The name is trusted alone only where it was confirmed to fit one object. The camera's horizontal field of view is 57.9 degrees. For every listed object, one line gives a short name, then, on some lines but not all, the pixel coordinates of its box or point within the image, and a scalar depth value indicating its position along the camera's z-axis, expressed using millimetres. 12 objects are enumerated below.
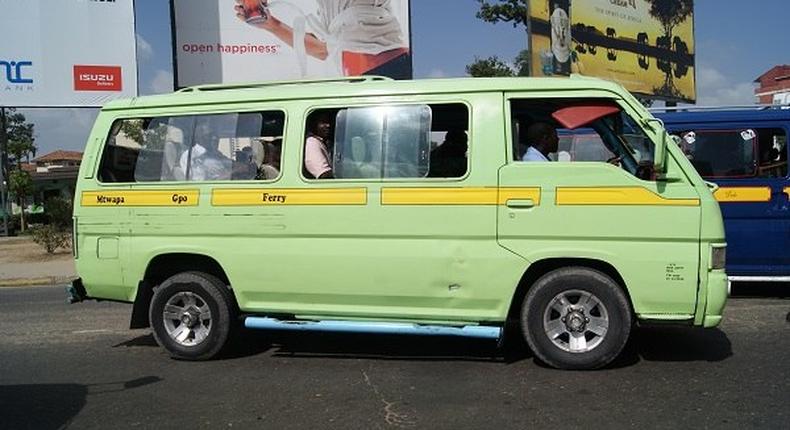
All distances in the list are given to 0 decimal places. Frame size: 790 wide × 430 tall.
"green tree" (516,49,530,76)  30500
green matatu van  5410
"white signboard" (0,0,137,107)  18797
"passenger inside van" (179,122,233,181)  6188
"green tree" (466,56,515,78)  27672
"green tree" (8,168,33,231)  34891
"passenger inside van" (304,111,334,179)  5949
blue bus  8250
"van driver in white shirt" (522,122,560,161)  5852
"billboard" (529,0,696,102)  19812
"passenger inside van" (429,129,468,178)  5695
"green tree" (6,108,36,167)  42488
